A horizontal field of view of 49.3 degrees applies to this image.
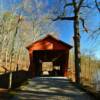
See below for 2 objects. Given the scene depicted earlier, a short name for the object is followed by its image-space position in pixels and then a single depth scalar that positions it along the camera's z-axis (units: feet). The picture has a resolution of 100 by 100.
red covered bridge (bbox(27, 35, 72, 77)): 32.33
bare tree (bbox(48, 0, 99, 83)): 28.03
